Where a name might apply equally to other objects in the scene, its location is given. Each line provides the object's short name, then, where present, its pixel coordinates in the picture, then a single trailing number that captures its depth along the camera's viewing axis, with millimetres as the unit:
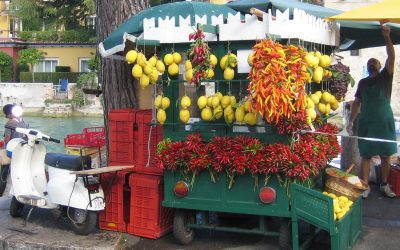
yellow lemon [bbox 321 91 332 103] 5504
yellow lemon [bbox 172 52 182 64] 5250
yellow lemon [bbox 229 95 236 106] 4949
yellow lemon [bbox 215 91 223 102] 5020
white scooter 5672
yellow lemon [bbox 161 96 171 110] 5262
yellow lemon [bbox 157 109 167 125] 5281
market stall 4609
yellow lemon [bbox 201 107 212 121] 5027
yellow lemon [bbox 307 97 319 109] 4793
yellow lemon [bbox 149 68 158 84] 5188
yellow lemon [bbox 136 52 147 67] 5168
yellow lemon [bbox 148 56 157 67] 5195
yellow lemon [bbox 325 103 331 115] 5605
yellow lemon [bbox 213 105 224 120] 5004
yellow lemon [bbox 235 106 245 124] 4879
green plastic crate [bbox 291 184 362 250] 4520
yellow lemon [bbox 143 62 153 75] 5164
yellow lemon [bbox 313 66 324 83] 4961
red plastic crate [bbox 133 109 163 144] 5688
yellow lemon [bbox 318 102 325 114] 5544
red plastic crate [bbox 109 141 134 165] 5840
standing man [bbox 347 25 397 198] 7000
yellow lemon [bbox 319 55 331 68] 5254
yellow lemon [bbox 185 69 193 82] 4906
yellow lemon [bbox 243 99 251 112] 4652
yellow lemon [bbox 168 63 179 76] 5227
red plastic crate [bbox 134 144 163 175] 5699
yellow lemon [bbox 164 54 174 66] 5211
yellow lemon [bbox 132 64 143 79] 5160
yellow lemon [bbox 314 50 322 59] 5169
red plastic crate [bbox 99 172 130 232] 5883
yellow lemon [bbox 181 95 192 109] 5121
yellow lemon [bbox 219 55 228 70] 4973
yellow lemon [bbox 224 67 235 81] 4973
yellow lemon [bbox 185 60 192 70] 4926
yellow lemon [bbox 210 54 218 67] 4971
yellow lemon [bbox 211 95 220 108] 4984
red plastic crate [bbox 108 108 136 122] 5785
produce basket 5359
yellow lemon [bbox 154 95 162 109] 5293
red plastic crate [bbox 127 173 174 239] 5617
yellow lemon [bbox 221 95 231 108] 4973
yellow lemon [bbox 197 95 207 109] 5023
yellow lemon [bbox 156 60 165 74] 5227
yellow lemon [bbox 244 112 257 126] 4844
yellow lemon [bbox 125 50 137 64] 5168
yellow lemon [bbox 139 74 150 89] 5184
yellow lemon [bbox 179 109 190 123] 5164
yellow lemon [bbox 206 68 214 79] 4899
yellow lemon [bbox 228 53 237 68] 4922
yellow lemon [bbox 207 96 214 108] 5035
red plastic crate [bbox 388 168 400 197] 7270
